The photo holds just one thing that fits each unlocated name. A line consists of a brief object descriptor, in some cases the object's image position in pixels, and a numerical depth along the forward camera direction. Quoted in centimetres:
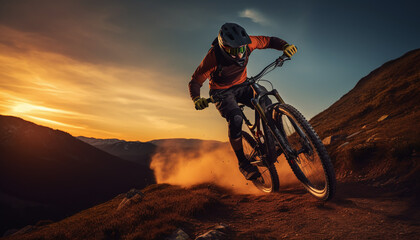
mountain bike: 406
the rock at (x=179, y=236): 418
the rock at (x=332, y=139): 1160
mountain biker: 480
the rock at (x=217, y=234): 382
